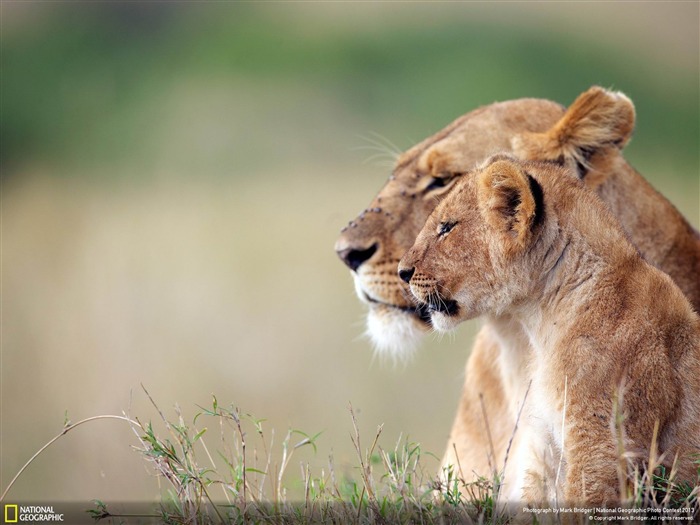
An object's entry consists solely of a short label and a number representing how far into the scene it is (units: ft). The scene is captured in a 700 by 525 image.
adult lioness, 32.58
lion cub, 24.75
